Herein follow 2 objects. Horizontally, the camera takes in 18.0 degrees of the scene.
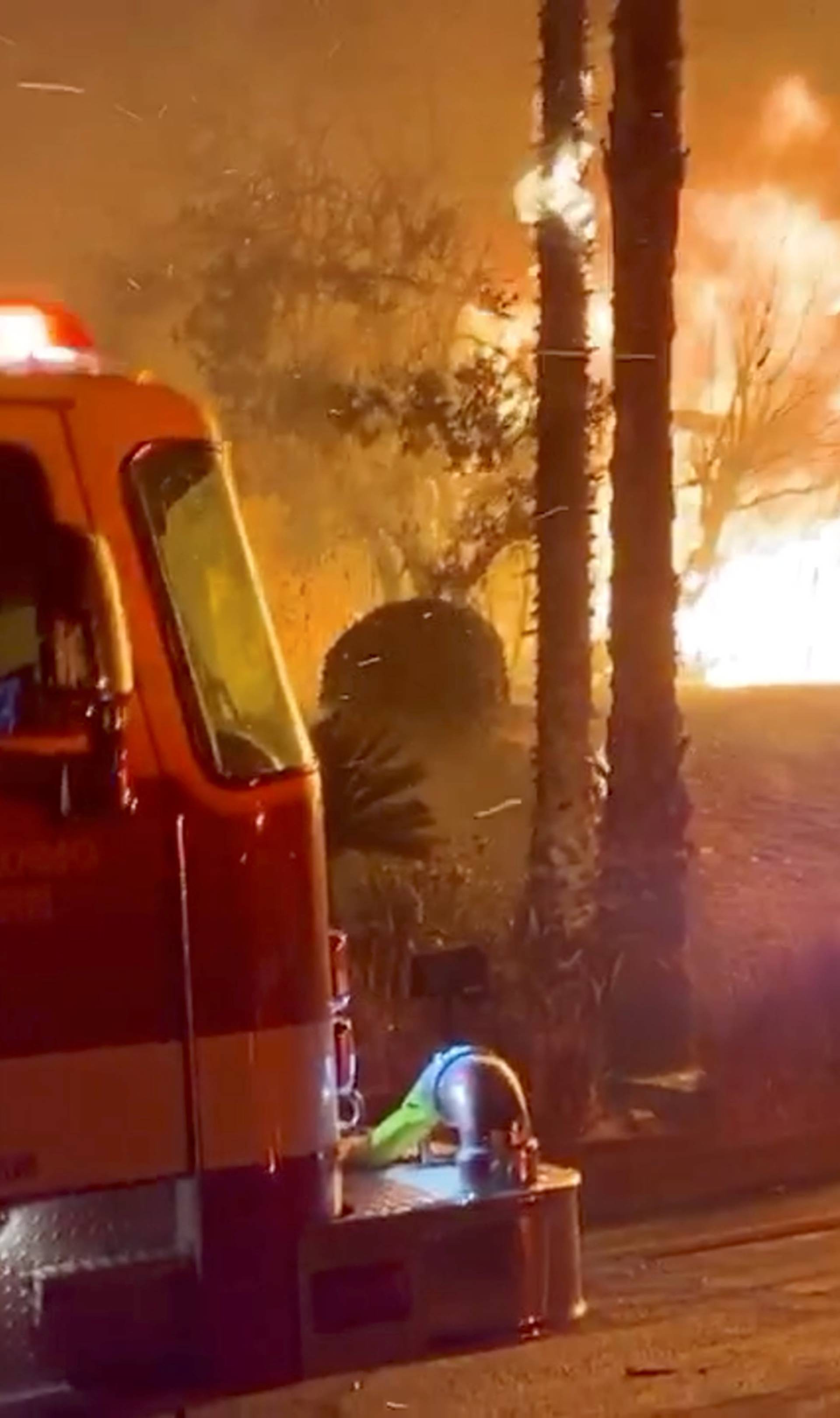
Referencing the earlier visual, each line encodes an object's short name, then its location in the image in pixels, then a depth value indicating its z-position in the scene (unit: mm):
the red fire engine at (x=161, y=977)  4363
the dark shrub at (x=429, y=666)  14000
